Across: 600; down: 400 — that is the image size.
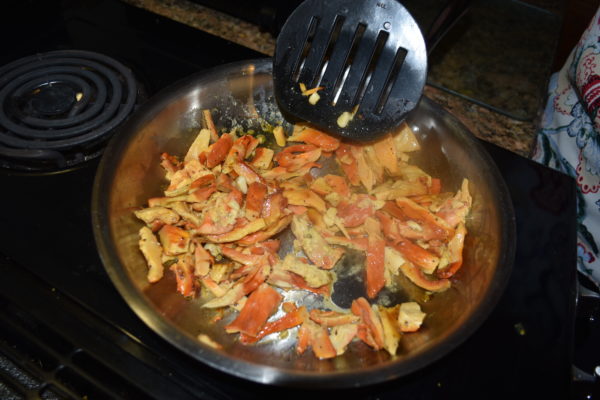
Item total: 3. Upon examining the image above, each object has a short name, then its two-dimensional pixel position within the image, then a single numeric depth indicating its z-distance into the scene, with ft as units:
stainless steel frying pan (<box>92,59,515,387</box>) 0.88
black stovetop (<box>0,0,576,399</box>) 0.96
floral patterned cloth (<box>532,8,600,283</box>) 1.30
